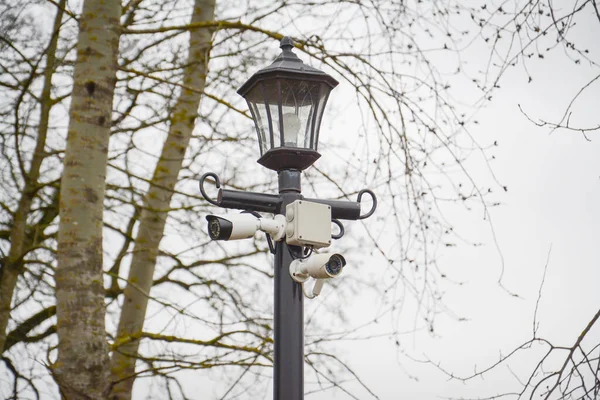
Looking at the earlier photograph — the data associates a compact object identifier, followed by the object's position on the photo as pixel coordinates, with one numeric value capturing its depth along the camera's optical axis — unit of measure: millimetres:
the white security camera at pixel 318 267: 6234
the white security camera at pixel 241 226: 6656
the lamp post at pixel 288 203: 6586
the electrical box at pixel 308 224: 6652
